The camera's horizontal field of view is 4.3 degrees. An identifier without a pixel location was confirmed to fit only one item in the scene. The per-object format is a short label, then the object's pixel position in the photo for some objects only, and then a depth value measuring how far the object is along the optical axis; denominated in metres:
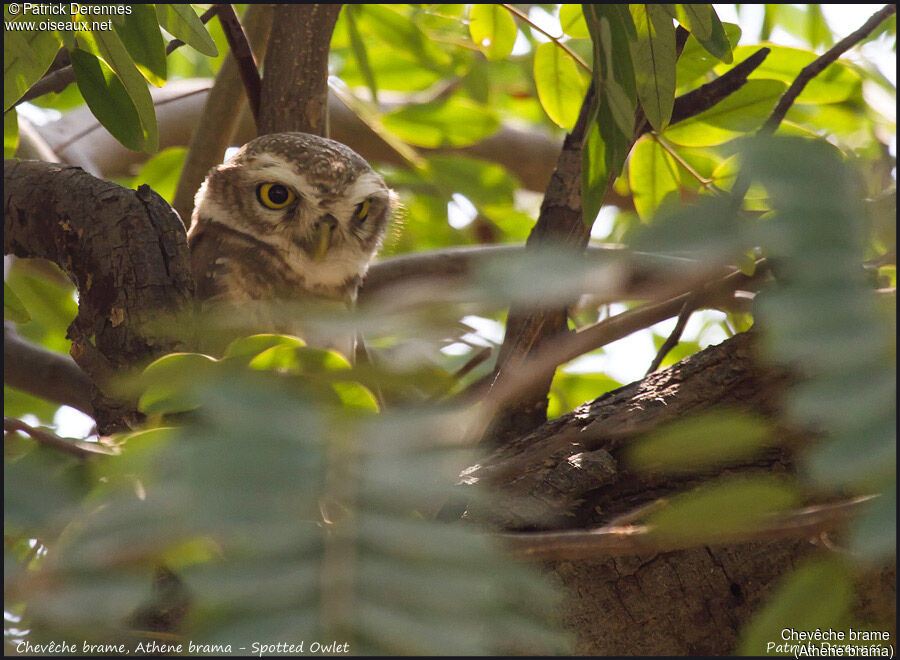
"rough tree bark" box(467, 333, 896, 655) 4.12
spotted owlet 4.23
